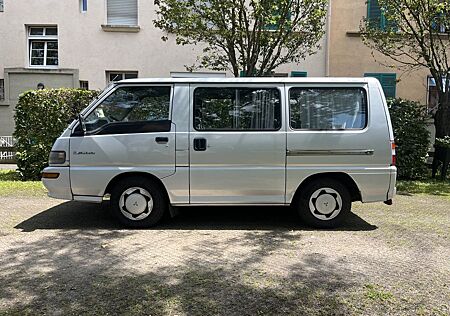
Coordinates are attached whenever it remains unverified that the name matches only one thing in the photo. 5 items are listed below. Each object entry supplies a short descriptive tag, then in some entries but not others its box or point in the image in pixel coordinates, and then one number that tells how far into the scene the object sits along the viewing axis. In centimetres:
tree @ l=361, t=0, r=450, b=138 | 1090
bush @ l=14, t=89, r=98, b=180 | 1000
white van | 598
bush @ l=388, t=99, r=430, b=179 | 1043
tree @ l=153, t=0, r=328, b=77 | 1009
